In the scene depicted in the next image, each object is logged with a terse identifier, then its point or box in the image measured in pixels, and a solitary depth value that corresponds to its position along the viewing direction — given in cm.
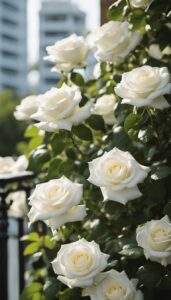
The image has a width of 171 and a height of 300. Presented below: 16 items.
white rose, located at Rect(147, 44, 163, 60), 158
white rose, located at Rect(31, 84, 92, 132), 131
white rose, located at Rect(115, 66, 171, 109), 126
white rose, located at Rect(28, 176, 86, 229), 126
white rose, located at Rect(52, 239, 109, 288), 121
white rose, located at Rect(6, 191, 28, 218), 173
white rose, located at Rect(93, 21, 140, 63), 145
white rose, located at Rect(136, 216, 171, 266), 122
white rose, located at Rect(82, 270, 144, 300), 124
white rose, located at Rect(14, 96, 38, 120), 160
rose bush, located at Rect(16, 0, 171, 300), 124
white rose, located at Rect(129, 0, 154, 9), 144
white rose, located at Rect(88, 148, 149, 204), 123
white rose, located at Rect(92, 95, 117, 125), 149
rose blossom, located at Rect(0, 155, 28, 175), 165
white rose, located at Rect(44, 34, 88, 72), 149
